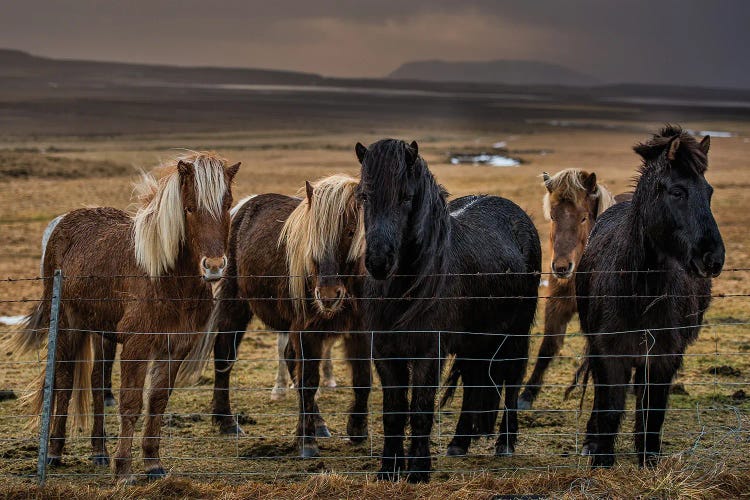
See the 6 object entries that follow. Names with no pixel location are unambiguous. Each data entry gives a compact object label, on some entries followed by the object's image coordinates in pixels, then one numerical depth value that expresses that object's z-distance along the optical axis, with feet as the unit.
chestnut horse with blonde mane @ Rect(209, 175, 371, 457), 43.37
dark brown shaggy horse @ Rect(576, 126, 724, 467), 33.32
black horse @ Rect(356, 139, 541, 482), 33.65
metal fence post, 33.36
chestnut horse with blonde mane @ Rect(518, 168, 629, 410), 50.60
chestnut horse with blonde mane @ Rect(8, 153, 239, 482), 37.09
